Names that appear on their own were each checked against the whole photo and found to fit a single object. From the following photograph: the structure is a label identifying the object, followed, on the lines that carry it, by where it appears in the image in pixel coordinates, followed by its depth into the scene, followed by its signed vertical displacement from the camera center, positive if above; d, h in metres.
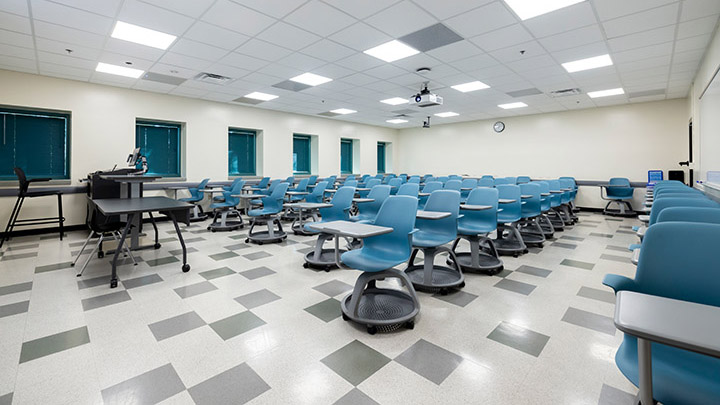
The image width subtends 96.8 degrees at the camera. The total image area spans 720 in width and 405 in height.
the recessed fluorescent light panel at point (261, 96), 7.69 +2.53
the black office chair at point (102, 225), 3.76 -0.31
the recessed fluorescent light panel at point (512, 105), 8.70 +2.57
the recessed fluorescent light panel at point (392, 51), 4.72 +2.28
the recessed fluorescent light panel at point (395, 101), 8.09 +2.53
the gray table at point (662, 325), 0.75 -0.33
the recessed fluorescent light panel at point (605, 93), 7.17 +2.43
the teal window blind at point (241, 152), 9.26 +1.40
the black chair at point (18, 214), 4.94 -0.26
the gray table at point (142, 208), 3.14 -0.09
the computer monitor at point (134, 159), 5.00 +0.65
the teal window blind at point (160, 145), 7.71 +1.35
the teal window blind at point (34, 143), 6.01 +1.11
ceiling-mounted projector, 6.38 +2.00
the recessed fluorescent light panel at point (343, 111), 9.38 +2.65
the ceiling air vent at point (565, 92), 7.20 +2.44
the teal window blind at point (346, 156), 12.17 +1.65
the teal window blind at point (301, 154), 10.70 +1.53
